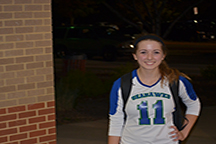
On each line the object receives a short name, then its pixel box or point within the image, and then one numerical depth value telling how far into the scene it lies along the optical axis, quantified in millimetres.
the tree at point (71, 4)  16275
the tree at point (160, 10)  10828
